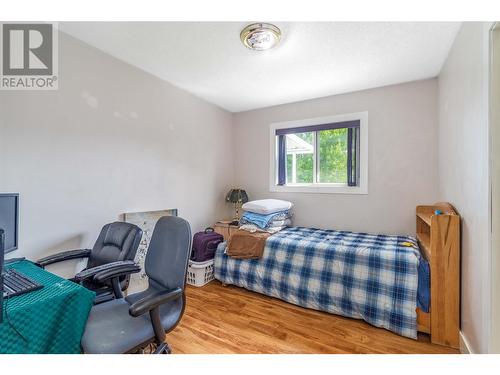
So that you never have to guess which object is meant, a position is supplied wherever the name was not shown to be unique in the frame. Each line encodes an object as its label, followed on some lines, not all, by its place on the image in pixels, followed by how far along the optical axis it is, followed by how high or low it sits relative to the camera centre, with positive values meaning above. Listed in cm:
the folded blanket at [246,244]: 260 -64
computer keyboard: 107 -47
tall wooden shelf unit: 176 -72
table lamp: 351 -11
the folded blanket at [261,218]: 289 -38
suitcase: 284 -70
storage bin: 279 -103
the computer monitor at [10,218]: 134 -17
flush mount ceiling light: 173 +121
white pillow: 292 -23
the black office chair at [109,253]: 162 -50
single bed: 179 -80
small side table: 315 -55
